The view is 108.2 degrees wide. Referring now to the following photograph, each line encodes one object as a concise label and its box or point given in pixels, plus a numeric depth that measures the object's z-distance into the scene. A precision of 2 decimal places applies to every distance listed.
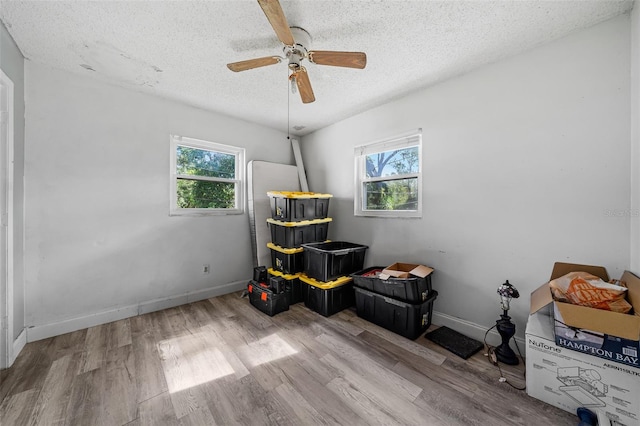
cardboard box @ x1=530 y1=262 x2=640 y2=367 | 1.19
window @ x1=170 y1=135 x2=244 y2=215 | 2.92
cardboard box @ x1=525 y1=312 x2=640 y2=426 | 1.21
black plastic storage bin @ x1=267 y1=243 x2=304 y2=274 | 2.85
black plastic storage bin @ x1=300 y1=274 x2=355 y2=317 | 2.56
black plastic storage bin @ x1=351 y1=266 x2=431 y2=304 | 2.10
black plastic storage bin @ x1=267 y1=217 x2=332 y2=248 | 2.84
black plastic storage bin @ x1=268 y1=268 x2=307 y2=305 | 2.84
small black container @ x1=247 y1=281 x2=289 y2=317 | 2.56
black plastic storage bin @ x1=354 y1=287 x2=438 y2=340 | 2.09
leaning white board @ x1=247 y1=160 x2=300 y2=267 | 3.30
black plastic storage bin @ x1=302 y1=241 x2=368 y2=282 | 2.60
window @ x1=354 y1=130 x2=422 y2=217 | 2.64
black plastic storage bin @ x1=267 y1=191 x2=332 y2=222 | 2.81
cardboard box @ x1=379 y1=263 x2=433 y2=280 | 2.22
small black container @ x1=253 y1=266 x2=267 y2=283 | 2.89
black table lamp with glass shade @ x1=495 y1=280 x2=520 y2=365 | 1.77
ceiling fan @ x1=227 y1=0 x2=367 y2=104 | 1.56
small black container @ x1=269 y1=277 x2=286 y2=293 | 2.65
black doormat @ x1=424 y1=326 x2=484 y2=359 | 1.91
